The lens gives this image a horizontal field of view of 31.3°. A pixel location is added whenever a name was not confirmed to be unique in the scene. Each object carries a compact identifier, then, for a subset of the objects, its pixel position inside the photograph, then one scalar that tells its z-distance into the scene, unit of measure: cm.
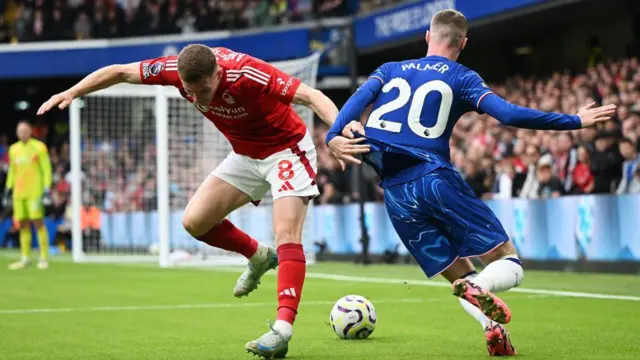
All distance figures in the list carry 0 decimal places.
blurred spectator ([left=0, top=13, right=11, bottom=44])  3303
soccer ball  727
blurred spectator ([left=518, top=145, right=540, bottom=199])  1512
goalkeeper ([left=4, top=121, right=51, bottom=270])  1733
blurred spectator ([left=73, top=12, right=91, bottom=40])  3173
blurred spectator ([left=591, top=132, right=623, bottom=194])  1374
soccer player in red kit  626
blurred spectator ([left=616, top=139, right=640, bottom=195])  1334
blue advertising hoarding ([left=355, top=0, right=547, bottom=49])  1998
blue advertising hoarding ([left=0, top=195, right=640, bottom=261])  1309
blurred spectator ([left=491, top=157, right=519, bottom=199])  1561
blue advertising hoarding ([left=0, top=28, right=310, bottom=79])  2867
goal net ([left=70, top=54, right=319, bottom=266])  1777
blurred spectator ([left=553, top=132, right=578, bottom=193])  1446
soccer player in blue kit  602
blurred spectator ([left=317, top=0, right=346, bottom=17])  2603
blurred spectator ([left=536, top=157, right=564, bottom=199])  1440
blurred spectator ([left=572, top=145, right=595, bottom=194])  1400
